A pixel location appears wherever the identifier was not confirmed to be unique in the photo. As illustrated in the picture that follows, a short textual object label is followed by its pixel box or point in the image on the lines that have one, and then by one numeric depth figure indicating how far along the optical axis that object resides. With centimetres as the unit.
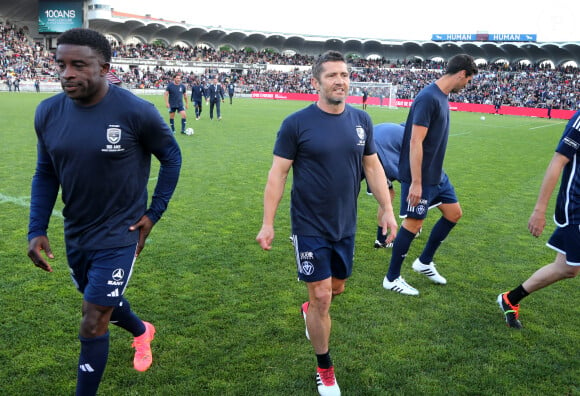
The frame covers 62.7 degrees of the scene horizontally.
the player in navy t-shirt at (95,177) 269
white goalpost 4105
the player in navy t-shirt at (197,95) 2146
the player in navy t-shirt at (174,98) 1627
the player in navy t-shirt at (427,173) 452
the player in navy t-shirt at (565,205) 352
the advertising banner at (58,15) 6119
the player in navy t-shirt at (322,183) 318
